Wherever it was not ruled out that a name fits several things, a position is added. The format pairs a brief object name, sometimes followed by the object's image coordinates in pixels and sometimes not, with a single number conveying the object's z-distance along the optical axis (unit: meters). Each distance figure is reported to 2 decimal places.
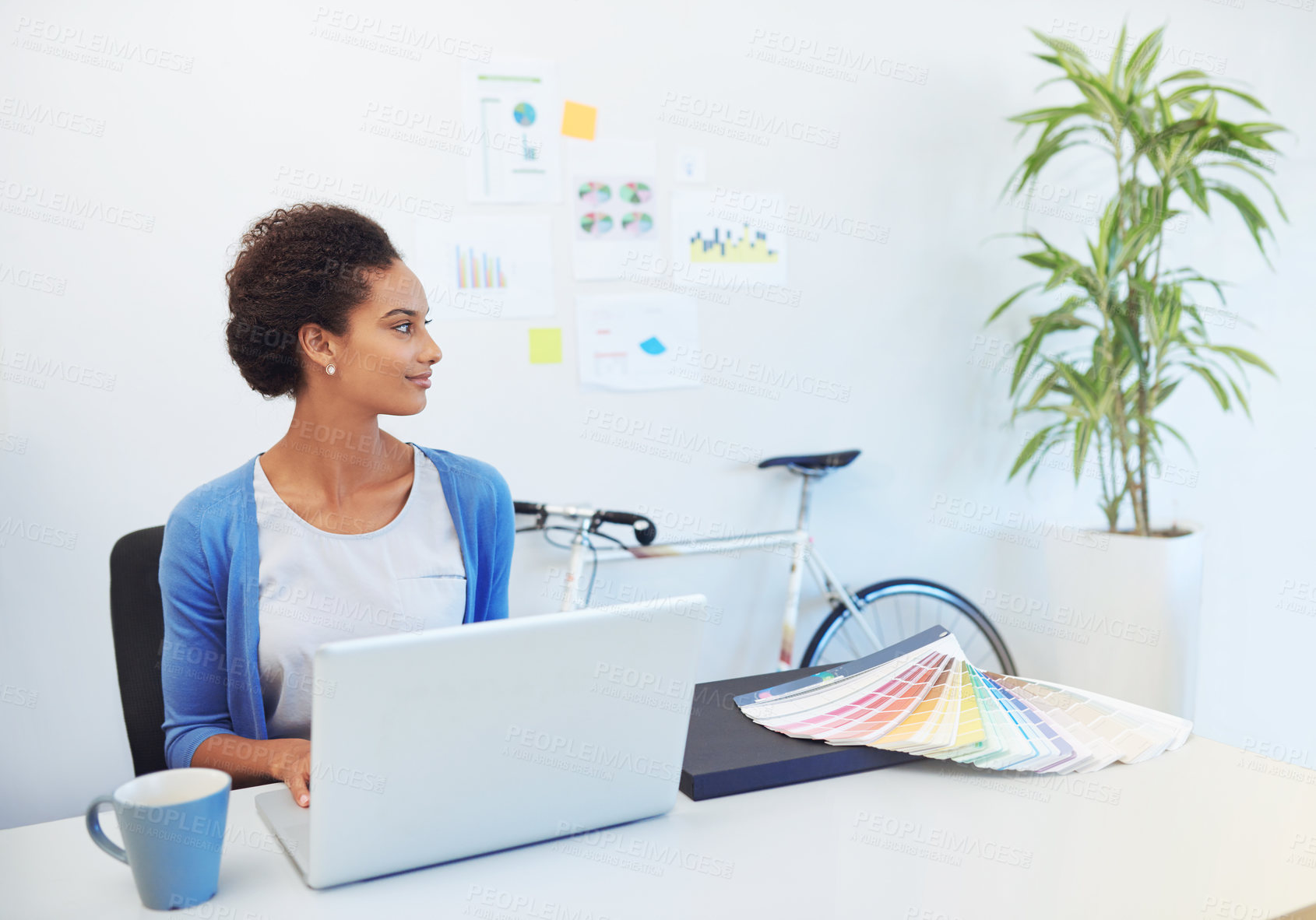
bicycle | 2.48
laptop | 0.79
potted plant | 2.64
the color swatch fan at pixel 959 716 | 1.09
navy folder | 1.03
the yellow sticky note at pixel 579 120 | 2.53
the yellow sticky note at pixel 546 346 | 2.54
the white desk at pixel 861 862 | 0.83
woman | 1.32
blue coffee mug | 0.79
